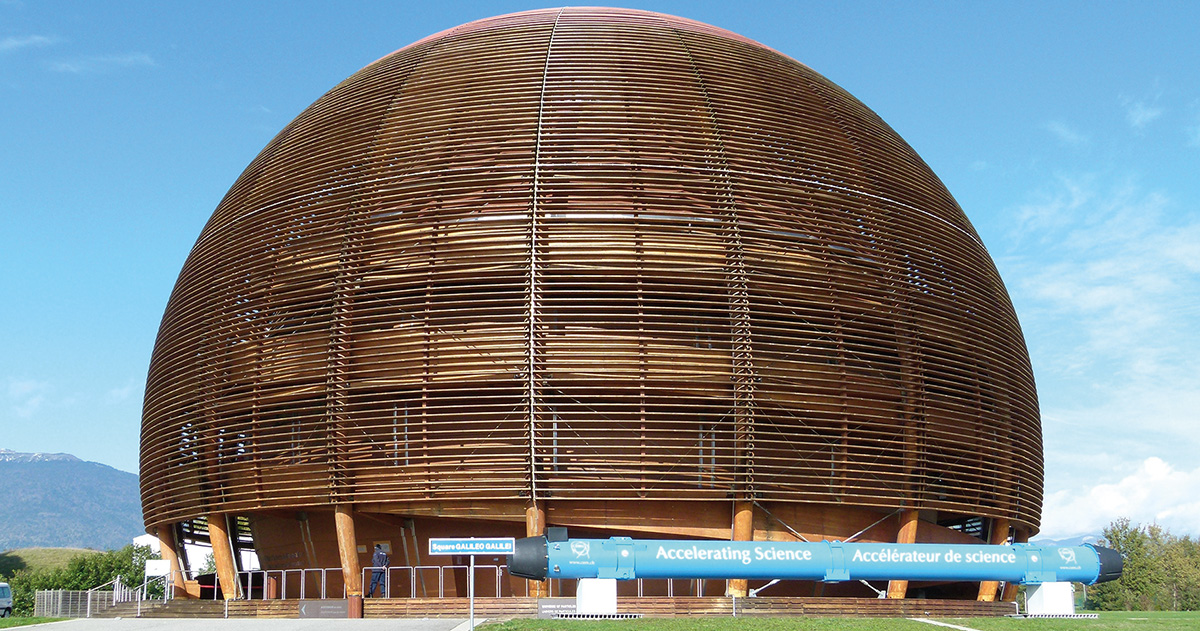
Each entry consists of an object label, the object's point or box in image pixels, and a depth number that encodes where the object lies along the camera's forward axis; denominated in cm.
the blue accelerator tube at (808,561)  1764
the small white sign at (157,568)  2255
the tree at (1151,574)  5062
